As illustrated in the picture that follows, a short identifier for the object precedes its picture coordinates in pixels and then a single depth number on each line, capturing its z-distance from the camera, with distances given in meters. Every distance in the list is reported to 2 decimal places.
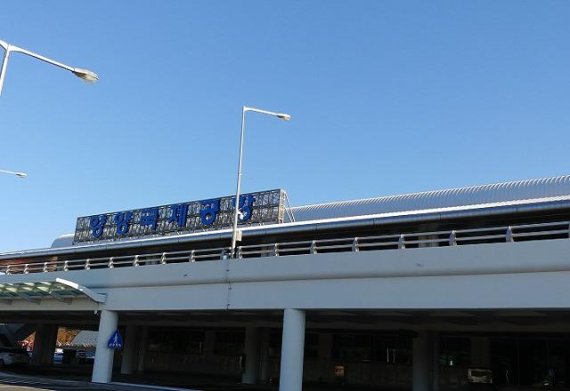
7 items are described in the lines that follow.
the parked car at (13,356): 41.94
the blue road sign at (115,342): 27.50
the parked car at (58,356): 58.39
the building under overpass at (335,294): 18.50
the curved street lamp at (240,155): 25.92
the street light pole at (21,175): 32.56
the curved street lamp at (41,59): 15.82
